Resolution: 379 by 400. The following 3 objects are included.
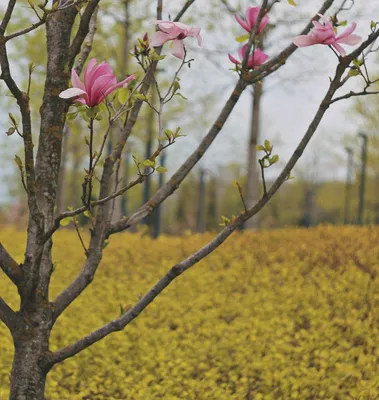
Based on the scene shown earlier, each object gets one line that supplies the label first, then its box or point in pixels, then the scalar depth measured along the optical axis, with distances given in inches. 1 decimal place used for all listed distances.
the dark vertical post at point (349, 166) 932.9
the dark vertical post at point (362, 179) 767.9
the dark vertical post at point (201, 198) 900.0
